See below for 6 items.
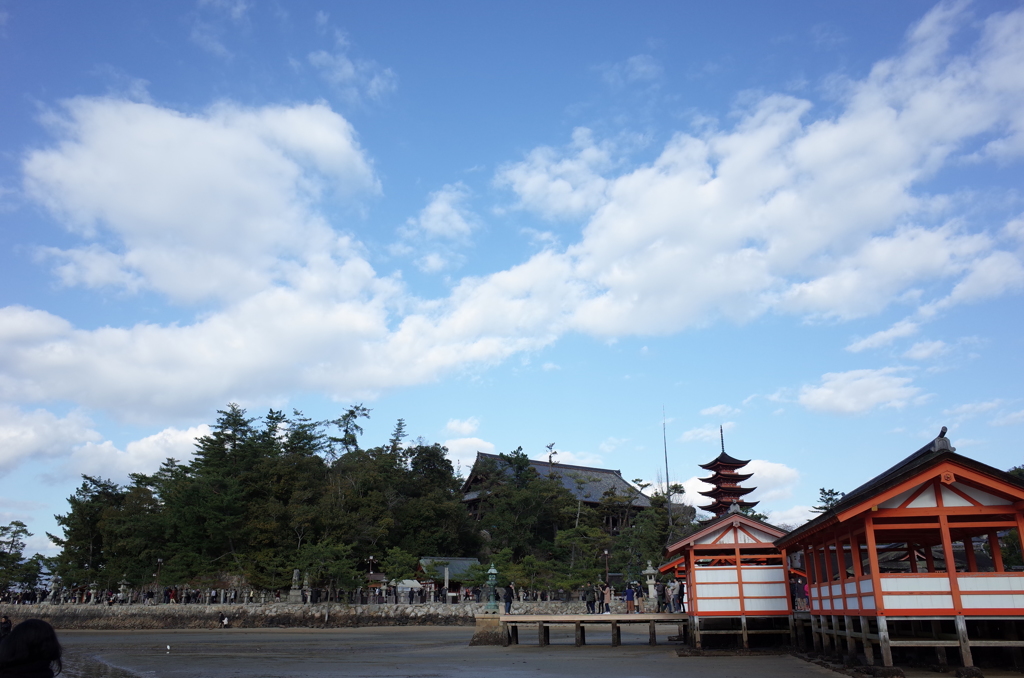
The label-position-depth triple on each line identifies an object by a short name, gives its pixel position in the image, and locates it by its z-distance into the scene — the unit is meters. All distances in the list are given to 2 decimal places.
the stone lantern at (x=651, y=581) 36.06
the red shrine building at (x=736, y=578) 19.80
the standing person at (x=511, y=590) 41.18
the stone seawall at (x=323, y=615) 40.53
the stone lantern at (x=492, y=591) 27.08
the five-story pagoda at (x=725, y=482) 53.22
